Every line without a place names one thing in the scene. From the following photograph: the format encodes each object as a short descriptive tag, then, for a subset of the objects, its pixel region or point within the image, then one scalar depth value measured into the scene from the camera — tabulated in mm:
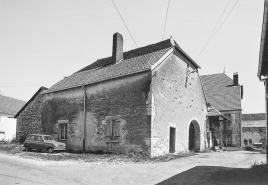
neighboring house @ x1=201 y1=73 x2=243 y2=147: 30516
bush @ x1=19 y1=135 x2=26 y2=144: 21614
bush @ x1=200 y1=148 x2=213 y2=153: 19500
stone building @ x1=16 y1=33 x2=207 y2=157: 14844
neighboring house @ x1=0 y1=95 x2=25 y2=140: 32344
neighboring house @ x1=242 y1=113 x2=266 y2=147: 38281
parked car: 16391
